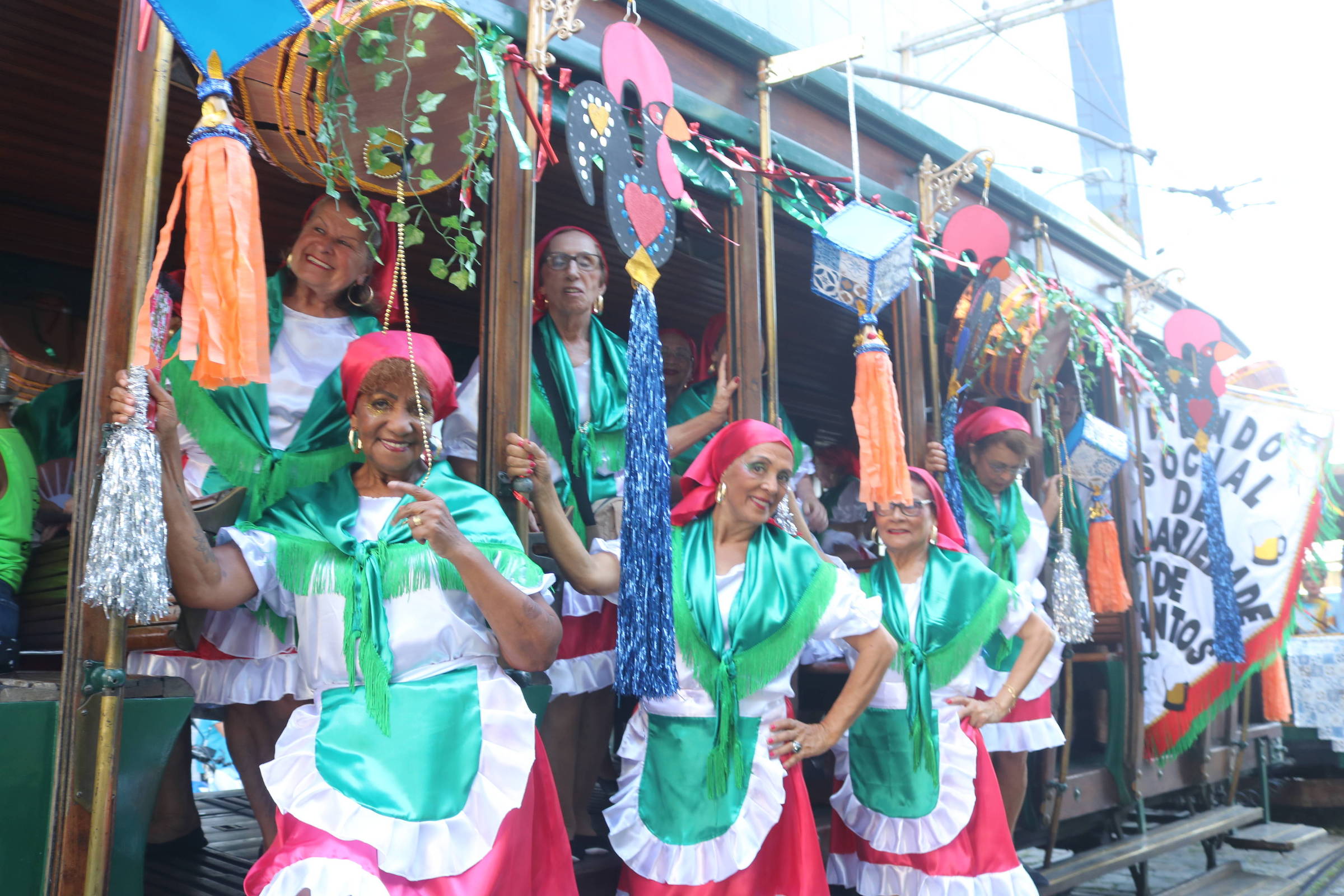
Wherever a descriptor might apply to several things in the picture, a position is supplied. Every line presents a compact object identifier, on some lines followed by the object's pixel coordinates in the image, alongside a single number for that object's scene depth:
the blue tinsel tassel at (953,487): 4.49
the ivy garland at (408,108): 2.55
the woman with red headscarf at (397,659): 2.12
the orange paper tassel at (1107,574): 5.21
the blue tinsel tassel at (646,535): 2.88
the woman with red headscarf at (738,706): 2.85
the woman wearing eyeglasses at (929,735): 3.40
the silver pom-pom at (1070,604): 4.73
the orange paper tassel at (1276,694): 6.82
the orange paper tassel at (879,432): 3.56
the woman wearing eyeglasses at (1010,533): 4.31
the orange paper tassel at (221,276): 2.13
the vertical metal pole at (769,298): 3.94
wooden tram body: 2.16
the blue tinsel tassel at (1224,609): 5.84
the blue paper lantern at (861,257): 3.79
